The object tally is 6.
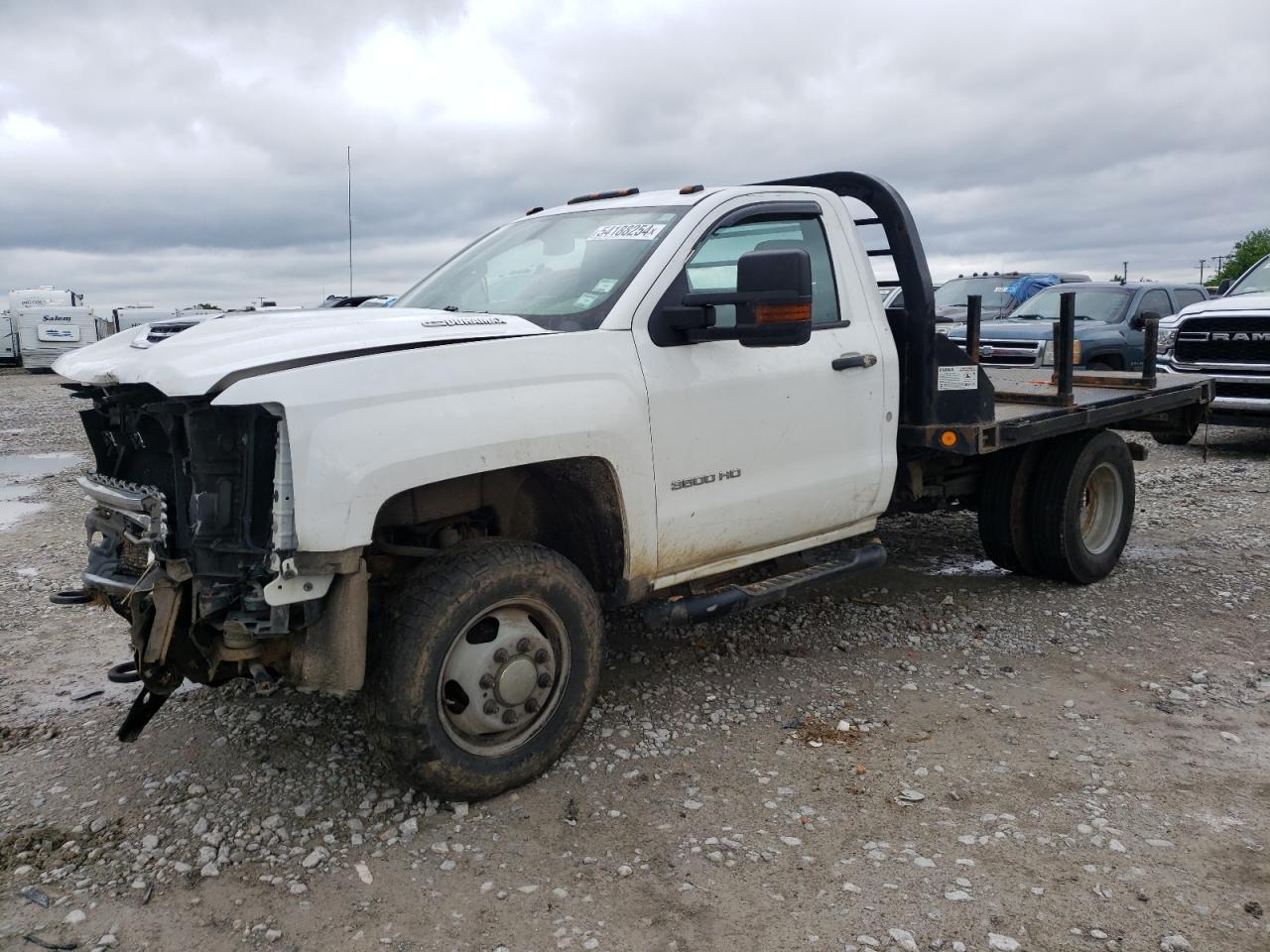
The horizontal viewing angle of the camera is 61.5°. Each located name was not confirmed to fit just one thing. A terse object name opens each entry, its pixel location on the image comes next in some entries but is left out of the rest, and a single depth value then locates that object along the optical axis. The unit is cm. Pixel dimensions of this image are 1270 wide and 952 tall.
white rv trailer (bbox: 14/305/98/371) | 2822
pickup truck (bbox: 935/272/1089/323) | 1567
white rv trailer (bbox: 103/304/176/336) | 2708
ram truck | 1067
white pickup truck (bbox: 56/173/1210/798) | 322
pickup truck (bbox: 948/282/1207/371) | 1213
